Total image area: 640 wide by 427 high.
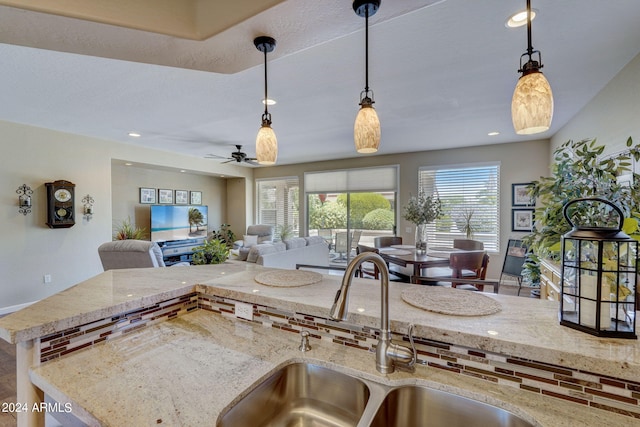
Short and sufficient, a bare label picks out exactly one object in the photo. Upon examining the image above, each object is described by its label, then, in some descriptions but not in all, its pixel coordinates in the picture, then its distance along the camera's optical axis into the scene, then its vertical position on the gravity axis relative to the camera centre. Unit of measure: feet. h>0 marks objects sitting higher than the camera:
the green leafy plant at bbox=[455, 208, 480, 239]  17.63 -0.99
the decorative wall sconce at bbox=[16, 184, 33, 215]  12.78 +0.28
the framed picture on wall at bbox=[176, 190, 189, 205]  22.55 +0.65
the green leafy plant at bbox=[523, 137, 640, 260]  5.26 +0.33
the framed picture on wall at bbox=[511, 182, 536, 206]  16.28 +0.68
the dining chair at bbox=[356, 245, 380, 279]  11.76 -3.29
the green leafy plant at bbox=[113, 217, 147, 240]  17.03 -1.71
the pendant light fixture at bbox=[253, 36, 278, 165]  5.63 +1.24
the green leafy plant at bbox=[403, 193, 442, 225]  12.27 -0.22
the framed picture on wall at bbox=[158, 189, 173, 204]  21.27 +0.67
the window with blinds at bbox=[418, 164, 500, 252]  17.25 +0.41
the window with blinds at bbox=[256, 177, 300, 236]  24.49 +0.31
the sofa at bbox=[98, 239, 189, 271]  10.75 -1.93
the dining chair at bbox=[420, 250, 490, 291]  10.28 -2.23
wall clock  13.44 +0.02
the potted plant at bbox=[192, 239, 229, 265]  10.80 -1.90
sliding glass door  20.38 -0.03
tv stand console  19.56 -3.25
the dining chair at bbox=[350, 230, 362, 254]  21.36 -2.48
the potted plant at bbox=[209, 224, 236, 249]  24.92 -2.66
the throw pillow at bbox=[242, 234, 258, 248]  22.99 -2.79
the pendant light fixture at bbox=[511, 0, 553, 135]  3.42 +1.34
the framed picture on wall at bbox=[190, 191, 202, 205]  23.70 +0.67
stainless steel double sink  2.78 -2.16
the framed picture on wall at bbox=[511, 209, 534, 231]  16.25 -0.73
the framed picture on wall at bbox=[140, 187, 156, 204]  20.17 +0.71
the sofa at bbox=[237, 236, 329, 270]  13.35 -2.56
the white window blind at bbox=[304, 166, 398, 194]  20.19 +1.98
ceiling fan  16.61 +2.92
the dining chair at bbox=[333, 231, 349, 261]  21.97 -3.05
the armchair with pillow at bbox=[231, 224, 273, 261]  22.87 -2.53
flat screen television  19.69 -1.28
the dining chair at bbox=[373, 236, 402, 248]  15.17 -1.96
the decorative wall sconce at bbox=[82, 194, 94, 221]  14.75 -0.13
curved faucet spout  3.05 -1.54
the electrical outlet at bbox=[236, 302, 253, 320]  4.60 -1.74
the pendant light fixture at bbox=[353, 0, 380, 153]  4.56 +1.28
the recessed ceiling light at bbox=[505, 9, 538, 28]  5.64 +3.90
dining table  10.40 -2.05
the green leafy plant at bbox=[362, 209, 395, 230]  20.20 -1.01
